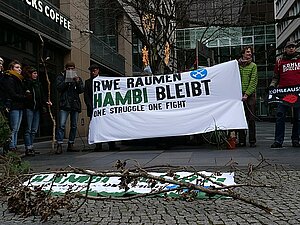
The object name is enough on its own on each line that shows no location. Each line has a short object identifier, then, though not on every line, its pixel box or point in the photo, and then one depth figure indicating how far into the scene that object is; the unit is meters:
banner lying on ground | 4.20
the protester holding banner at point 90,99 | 9.41
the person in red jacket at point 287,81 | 8.48
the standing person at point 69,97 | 9.13
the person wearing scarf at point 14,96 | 8.12
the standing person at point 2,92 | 8.15
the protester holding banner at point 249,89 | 8.98
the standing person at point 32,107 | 8.65
